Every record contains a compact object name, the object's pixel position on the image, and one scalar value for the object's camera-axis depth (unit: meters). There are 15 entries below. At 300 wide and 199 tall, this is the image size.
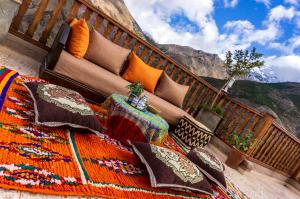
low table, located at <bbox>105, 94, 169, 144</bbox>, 2.34
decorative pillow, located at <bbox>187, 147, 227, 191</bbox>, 2.26
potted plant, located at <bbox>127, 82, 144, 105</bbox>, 2.53
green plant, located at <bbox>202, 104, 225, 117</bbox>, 4.65
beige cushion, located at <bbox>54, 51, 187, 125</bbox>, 2.65
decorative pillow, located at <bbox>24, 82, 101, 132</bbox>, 1.68
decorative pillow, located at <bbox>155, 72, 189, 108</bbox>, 3.86
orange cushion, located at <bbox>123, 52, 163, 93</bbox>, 3.51
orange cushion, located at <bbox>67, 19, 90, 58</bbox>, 2.85
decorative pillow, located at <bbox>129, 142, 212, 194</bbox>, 1.66
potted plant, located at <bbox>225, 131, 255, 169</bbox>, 4.14
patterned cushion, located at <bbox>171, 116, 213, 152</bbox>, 3.49
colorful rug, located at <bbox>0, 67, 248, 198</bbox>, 1.18
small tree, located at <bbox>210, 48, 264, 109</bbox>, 5.06
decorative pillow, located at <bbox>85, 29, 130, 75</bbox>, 3.13
